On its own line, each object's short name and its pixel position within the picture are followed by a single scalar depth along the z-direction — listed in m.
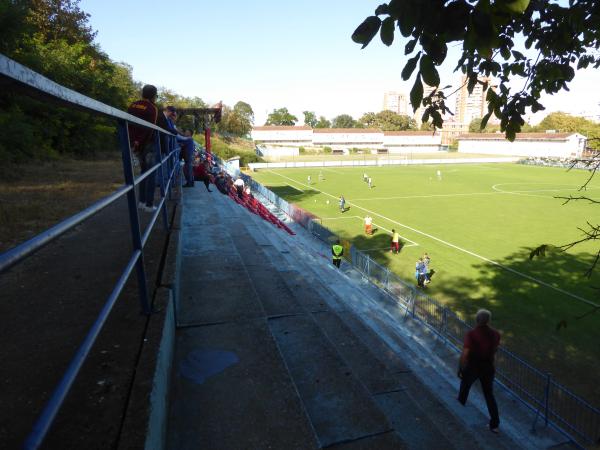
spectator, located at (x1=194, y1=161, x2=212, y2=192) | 13.33
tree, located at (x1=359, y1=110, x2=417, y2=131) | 124.44
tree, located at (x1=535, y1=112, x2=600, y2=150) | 98.06
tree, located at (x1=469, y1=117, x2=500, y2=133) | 123.01
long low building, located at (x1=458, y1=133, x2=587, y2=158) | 75.50
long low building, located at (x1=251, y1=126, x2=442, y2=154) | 96.06
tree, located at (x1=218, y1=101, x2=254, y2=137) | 91.19
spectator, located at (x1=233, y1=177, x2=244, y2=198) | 16.17
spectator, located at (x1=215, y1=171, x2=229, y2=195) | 14.84
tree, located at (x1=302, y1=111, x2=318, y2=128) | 143.75
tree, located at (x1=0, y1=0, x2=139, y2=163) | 13.58
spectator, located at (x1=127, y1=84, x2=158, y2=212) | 5.06
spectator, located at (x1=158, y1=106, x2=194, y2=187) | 6.62
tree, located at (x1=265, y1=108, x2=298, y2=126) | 128.88
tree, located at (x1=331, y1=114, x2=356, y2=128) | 141.55
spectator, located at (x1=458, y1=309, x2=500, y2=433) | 5.51
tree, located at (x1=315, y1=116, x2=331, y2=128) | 143.57
